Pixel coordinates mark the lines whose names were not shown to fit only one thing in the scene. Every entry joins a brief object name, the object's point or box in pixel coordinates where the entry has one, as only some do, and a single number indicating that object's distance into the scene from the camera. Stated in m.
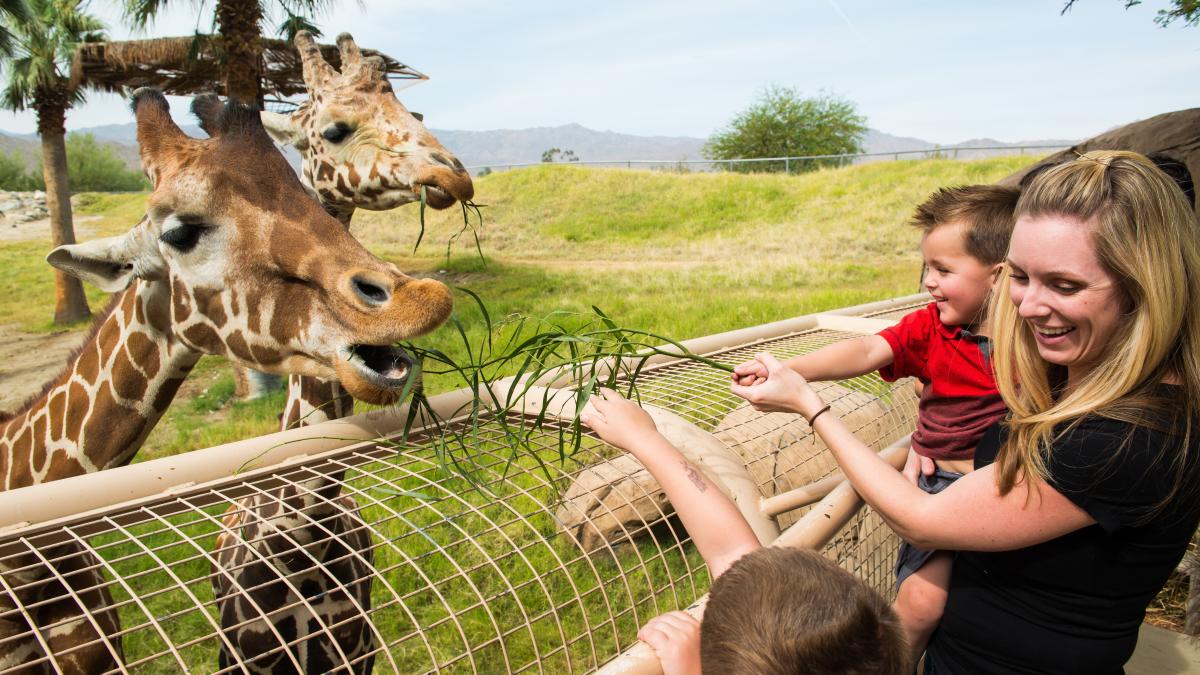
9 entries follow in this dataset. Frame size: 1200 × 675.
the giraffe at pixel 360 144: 4.09
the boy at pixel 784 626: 1.12
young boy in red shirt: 2.37
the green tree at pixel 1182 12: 6.11
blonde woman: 1.46
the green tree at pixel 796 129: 46.81
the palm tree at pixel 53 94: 14.02
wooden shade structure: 11.80
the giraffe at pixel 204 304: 2.19
